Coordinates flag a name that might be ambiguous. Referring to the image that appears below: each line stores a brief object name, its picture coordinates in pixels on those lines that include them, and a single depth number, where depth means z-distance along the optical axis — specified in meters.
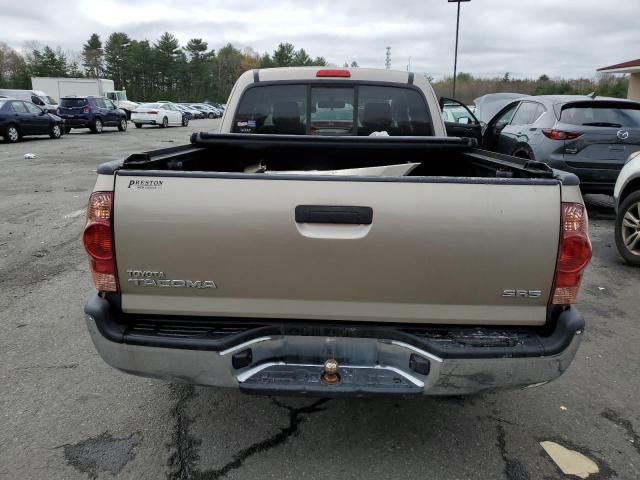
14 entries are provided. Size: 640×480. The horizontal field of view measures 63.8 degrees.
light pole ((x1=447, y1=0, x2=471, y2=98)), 20.94
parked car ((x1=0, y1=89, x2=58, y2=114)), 30.70
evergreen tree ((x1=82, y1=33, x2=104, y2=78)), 84.81
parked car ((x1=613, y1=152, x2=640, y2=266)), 5.96
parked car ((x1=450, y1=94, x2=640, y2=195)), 7.84
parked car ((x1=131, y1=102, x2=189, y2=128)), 34.22
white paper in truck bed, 3.30
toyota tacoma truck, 2.23
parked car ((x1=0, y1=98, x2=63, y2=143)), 19.05
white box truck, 48.59
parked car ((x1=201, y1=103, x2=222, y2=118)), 63.22
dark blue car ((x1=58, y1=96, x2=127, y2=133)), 25.41
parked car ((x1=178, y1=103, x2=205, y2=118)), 55.42
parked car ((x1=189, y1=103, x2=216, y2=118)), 60.56
